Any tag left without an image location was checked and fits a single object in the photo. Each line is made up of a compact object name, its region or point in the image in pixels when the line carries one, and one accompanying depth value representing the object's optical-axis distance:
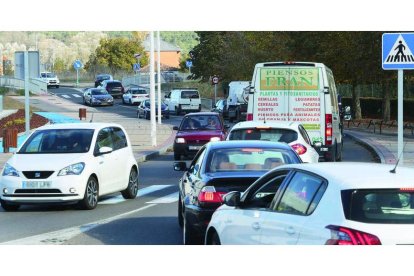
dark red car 29.38
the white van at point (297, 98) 23.38
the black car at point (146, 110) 62.38
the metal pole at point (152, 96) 37.59
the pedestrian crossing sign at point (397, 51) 15.29
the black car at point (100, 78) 96.80
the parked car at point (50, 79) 100.20
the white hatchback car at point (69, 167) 16.33
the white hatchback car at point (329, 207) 6.68
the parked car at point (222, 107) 64.06
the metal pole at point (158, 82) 47.53
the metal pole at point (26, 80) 26.58
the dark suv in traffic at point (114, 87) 88.69
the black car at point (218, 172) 10.95
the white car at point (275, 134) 17.62
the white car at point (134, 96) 79.38
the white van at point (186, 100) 70.69
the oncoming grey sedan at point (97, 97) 75.31
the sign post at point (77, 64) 96.30
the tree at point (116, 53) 125.25
